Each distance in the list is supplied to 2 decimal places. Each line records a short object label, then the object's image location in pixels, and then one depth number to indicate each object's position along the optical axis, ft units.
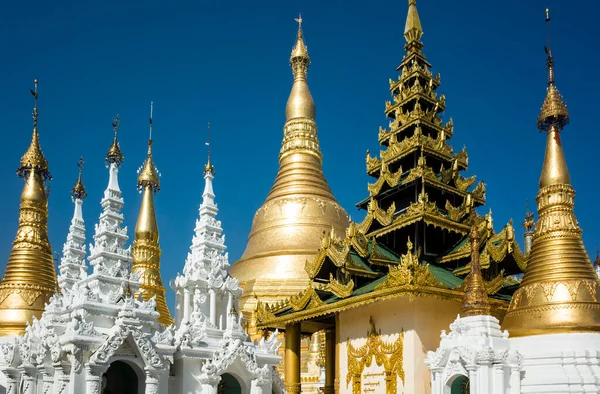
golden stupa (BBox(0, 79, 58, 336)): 62.23
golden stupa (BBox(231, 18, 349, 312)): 89.86
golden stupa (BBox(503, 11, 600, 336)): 48.67
